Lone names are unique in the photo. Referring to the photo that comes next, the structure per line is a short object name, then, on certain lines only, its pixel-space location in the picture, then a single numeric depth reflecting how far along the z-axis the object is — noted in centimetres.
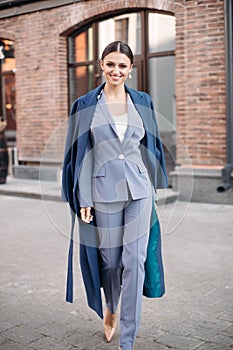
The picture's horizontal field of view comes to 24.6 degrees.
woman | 340
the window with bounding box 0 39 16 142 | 1402
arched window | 1051
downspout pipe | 892
